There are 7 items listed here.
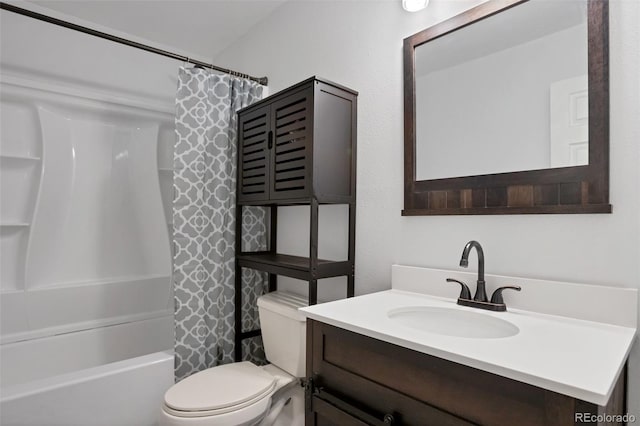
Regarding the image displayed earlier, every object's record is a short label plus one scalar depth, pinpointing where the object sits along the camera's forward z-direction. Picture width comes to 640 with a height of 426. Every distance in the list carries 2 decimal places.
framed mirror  1.08
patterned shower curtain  1.92
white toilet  1.38
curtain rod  1.55
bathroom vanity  0.70
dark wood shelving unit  1.60
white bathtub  1.42
